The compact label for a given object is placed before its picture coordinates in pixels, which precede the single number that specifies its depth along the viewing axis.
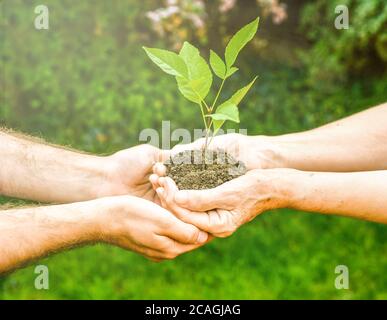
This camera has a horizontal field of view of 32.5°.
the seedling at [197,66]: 2.07
